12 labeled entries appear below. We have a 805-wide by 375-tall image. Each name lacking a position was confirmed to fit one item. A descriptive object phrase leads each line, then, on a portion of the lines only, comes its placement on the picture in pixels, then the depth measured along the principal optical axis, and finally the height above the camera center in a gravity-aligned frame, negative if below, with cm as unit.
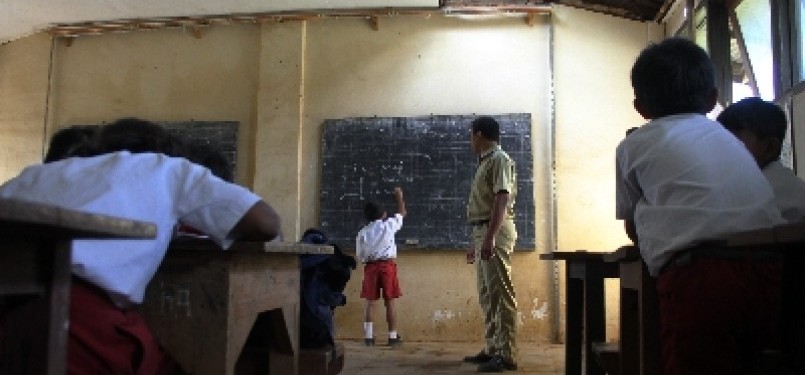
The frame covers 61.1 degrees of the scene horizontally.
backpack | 229 -22
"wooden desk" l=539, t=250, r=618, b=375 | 262 -30
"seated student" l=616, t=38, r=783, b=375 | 141 +4
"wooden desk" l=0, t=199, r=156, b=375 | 90 -5
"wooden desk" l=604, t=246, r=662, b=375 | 171 -23
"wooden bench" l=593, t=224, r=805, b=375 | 118 -19
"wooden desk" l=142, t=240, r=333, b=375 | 142 -16
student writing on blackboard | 565 -26
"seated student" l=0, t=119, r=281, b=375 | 123 +1
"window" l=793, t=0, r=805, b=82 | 359 +107
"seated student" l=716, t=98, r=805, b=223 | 193 +32
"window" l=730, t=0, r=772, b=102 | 406 +116
